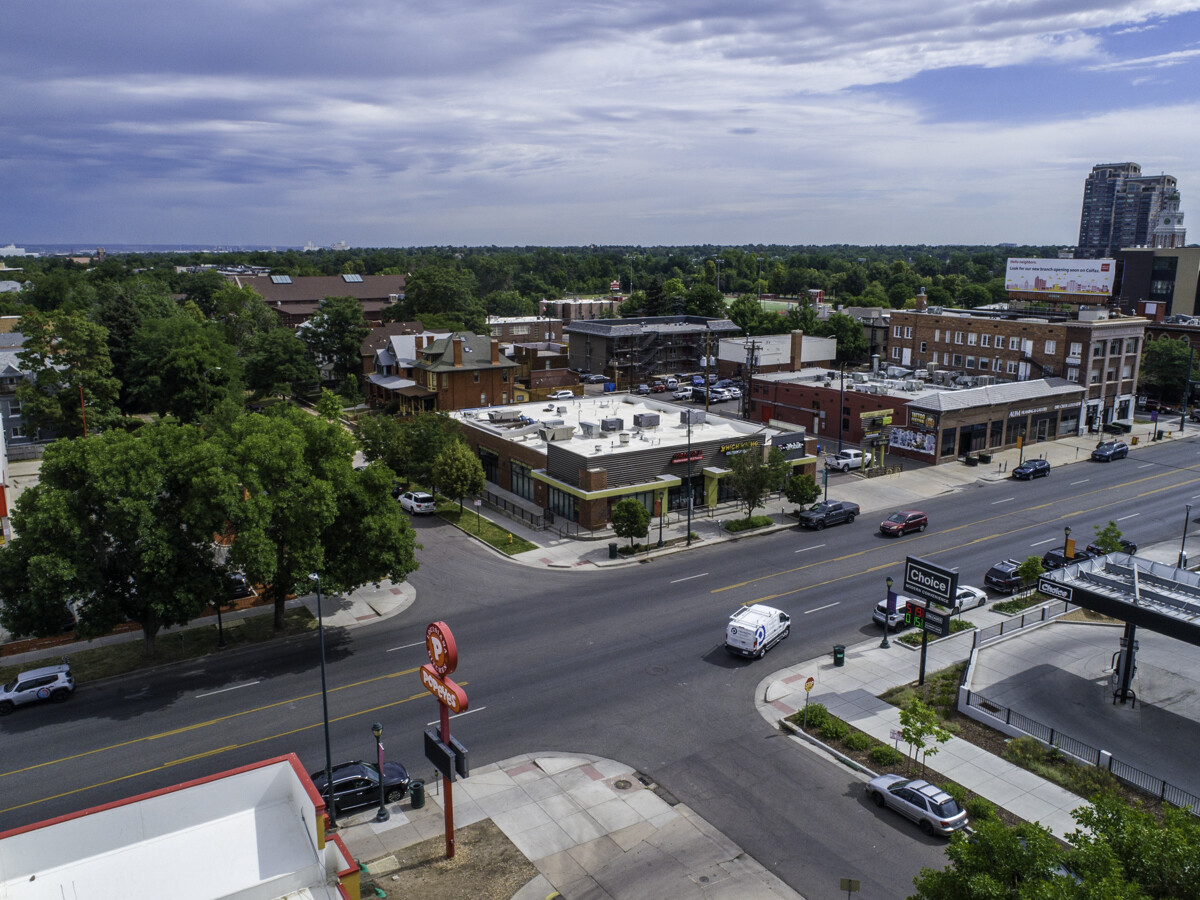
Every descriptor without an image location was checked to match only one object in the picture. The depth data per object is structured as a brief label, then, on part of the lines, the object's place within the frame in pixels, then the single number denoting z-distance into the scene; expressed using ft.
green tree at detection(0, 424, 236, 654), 102.68
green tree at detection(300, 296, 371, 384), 330.13
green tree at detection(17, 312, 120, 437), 228.43
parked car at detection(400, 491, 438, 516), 183.52
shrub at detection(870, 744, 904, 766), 88.17
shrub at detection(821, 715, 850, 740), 93.86
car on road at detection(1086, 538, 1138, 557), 143.44
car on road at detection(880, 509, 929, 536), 165.17
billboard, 335.67
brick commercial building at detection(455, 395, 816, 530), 170.91
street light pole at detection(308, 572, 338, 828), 77.77
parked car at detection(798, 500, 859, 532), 172.04
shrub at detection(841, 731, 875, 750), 91.09
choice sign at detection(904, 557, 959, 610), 106.52
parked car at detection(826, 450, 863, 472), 218.59
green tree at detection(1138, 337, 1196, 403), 297.33
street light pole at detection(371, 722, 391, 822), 79.77
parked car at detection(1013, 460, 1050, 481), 212.64
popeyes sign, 72.64
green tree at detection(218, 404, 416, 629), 109.19
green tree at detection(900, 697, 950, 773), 81.71
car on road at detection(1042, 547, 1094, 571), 147.23
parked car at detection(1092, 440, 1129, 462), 231.50
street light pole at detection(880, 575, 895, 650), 118.21
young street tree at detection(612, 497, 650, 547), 150.10
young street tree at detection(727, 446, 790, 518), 167.73
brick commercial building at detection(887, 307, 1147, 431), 266.36
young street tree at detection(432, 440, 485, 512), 174.29
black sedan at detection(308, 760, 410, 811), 80.02
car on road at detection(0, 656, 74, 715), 100.58
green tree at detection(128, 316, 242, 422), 257.75
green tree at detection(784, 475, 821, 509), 172.24
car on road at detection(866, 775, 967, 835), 76.23
